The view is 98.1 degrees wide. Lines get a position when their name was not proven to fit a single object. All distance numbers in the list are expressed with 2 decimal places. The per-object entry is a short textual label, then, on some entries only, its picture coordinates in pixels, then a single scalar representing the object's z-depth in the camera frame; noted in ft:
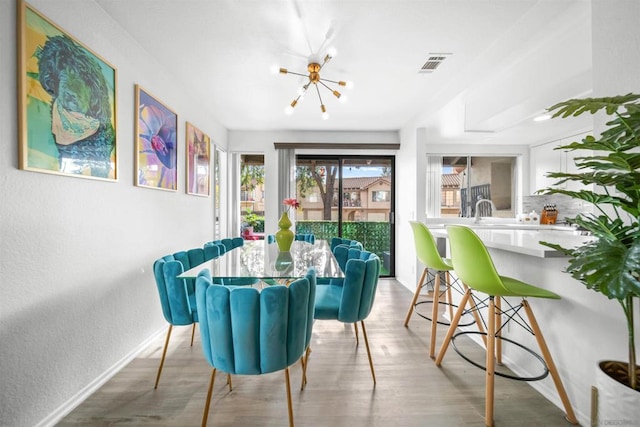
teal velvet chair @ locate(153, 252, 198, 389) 5.52
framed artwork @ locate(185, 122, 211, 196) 10.53
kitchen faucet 13.73
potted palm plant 3.04
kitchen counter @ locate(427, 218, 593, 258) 4.93
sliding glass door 16.08
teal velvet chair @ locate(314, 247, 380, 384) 5.75
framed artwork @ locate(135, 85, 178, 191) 7.44
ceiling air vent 7.92
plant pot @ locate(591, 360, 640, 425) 3.35
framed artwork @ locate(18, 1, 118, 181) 4.48
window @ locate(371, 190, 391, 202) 16.19
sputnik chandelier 7.77
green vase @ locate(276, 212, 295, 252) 7.97
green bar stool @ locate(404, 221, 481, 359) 7.41
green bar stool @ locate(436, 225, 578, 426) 5.06
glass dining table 5.31
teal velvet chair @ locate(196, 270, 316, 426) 3.94
